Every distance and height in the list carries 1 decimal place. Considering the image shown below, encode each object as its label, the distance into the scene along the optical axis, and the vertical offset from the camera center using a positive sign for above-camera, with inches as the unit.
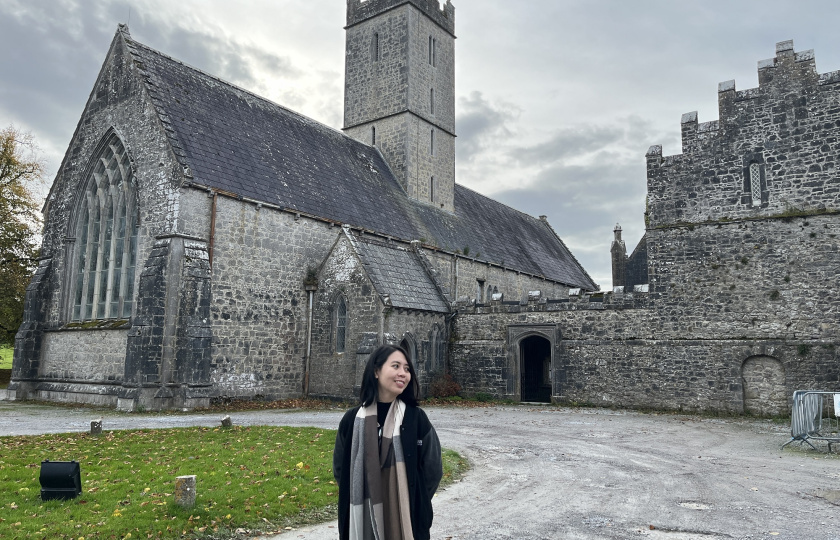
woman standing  160.9 -29.9
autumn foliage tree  1264.8 +228.1
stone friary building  775.1 +95.8
